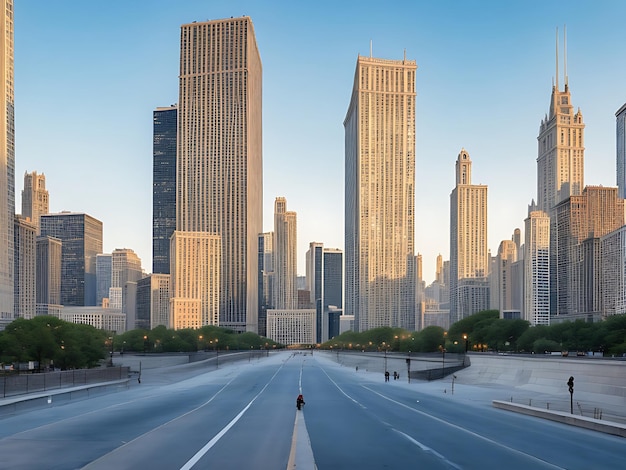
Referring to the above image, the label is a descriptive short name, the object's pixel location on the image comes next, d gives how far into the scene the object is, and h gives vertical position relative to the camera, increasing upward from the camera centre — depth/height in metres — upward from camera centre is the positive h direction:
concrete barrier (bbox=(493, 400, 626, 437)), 34.75 -8.93
